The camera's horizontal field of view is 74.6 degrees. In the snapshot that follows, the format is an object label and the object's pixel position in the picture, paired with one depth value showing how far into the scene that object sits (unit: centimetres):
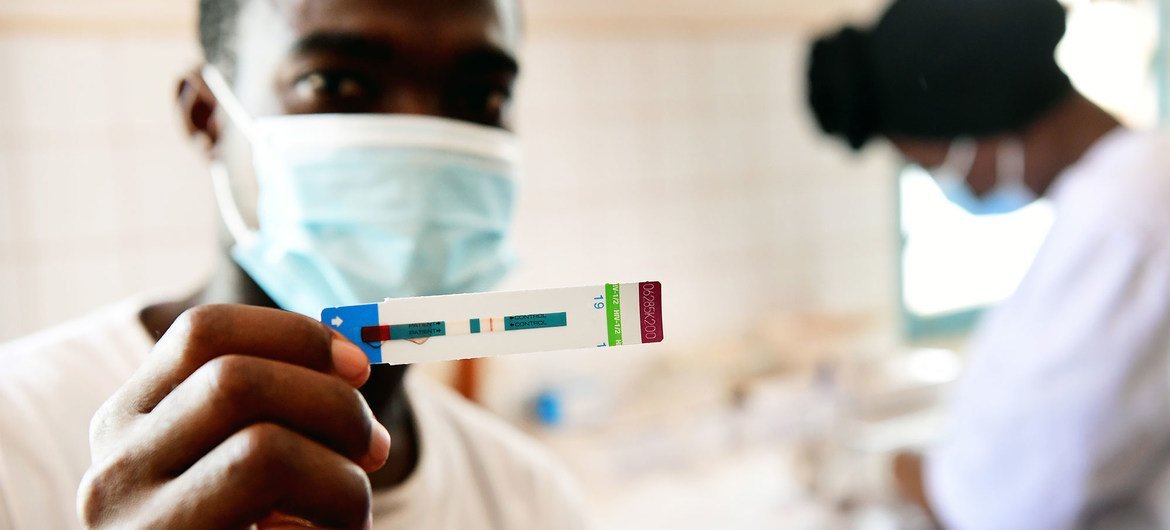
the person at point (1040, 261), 80
